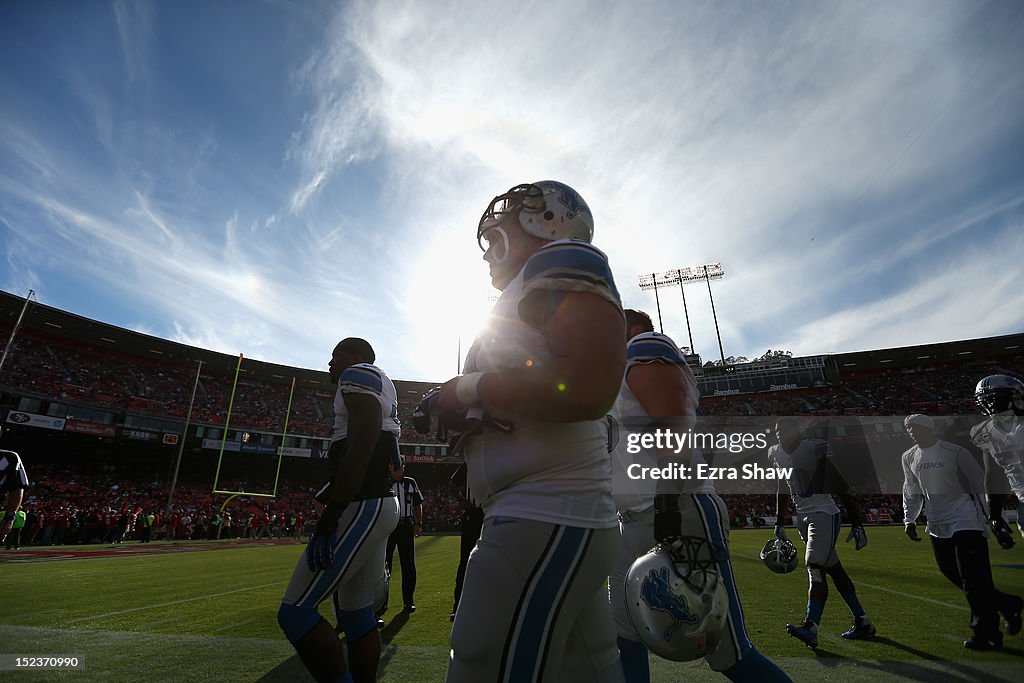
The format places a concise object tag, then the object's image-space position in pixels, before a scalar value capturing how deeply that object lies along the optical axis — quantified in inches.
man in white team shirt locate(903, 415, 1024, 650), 184.1
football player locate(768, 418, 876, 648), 195.3
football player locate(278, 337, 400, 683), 107.1
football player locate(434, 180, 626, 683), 51.8
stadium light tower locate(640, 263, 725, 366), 1973.4
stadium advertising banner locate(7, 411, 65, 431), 1027.9
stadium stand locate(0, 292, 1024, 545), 1086.2
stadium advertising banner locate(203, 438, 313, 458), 1312.7
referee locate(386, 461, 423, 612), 253.0
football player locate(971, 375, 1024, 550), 217.3
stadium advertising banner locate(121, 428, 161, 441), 1200.8
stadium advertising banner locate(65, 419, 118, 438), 1115.3
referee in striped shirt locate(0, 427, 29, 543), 205.8
